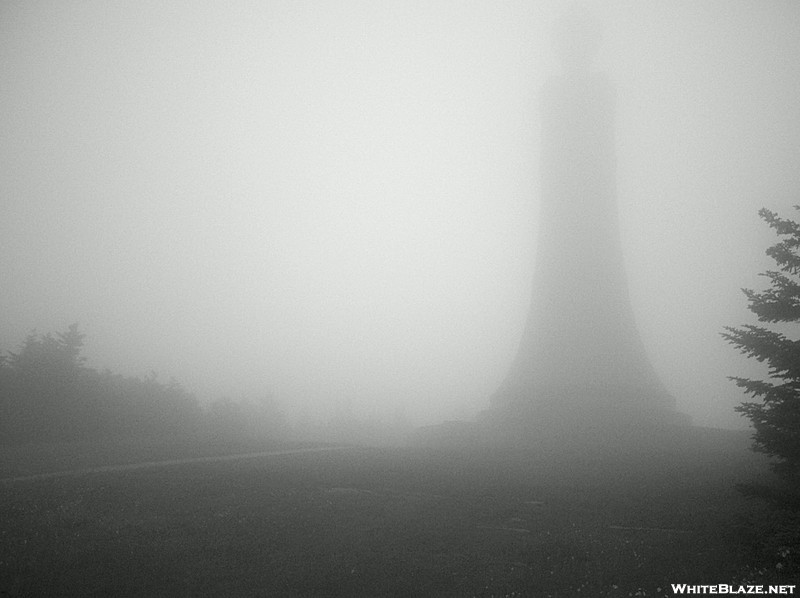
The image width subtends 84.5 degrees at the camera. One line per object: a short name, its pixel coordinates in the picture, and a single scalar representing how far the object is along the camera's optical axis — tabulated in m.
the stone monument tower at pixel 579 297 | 37.56
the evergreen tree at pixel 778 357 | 9.70
